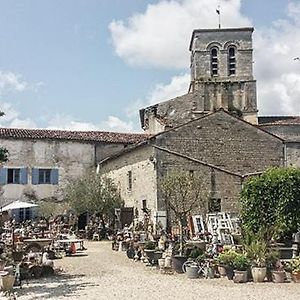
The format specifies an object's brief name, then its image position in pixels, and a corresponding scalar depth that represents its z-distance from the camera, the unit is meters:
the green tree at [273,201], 12.27
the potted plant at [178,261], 10.44
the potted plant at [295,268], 9.10
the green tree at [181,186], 12.62
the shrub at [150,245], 12.34
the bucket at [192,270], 9.67
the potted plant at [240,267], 9.10
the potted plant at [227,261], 9.47
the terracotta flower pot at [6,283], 8.10
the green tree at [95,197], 20.72
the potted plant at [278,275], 9.09
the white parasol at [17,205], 16.70
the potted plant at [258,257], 9.14
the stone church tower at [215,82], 26.01
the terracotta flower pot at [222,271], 9.78
